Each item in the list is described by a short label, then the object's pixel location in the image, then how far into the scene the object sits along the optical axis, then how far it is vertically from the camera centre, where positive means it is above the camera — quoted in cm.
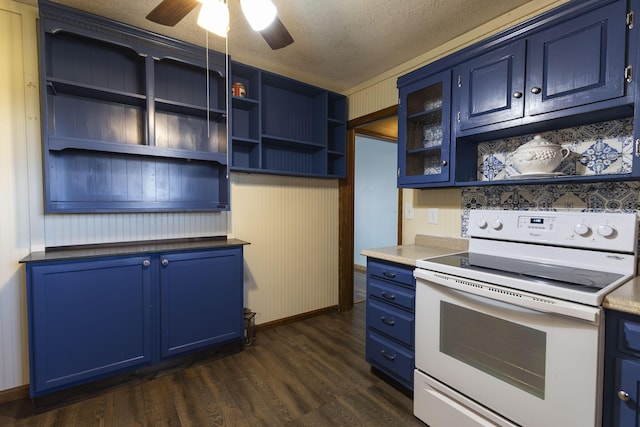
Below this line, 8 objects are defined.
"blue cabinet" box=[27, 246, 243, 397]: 169 -69
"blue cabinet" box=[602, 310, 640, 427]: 103 -59
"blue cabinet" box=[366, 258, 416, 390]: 181 -74
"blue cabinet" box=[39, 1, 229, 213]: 187 +61
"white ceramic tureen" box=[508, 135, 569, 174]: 154 +25
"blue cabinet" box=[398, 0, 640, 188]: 131 +56
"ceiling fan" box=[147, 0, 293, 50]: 133 +89
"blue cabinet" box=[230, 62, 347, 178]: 258 +75
